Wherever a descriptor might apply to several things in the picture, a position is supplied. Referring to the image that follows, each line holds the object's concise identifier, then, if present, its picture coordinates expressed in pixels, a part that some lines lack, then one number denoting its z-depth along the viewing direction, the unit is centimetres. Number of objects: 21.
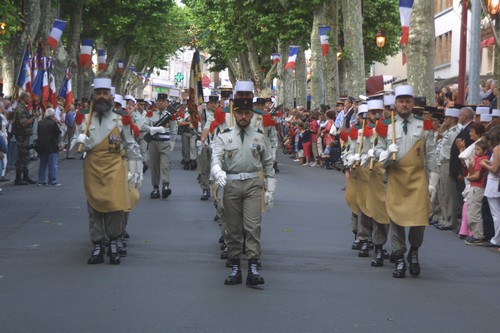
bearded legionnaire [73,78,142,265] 1116
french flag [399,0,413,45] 2298
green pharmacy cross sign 14132
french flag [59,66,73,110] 3344
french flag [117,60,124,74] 6451
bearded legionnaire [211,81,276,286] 1007
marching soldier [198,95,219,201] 1892
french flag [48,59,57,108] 3022
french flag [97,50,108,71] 5547
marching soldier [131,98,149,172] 1752
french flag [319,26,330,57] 3669
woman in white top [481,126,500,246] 1362
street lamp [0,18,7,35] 2411
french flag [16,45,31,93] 2734
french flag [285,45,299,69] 4541
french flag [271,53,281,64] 5808
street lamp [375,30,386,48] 4247
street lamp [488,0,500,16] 1706
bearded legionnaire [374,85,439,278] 1077
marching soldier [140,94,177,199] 1944
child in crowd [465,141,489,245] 1415
